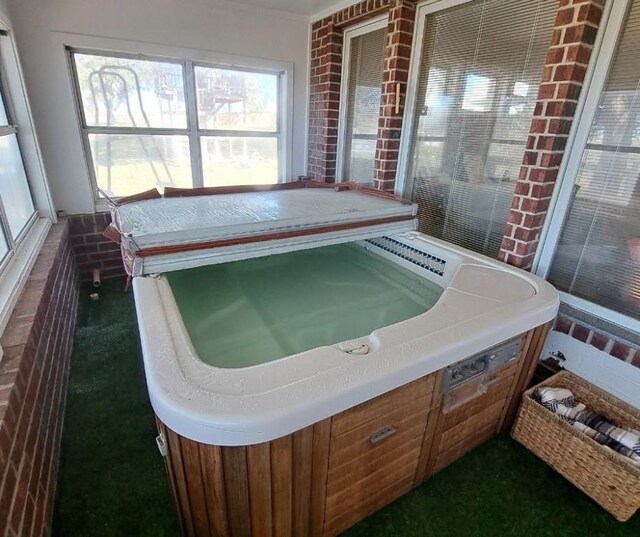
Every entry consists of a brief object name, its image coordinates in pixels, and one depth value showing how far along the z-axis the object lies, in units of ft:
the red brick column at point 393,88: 7.48
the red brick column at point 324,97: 9.87
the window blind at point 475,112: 5.85
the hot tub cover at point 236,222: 4.52
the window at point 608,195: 4.74
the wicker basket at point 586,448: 4.25
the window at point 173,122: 8.91
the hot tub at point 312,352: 2.83
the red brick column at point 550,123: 4.78
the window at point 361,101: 8.88
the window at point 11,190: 5.71
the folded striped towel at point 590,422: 4.50
